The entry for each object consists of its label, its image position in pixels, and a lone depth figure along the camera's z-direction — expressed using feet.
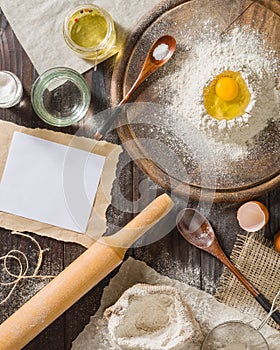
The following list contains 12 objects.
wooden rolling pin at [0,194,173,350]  4.13
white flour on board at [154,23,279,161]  4.24
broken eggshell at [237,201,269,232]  4.26
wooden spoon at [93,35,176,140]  4.29
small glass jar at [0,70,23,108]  4.41
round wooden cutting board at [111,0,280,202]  4.28
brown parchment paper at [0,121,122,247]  4.39
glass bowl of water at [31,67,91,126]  4.39
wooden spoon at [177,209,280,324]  4.32
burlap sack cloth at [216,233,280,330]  4.38
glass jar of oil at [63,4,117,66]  4.33
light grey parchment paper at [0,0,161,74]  4.44
